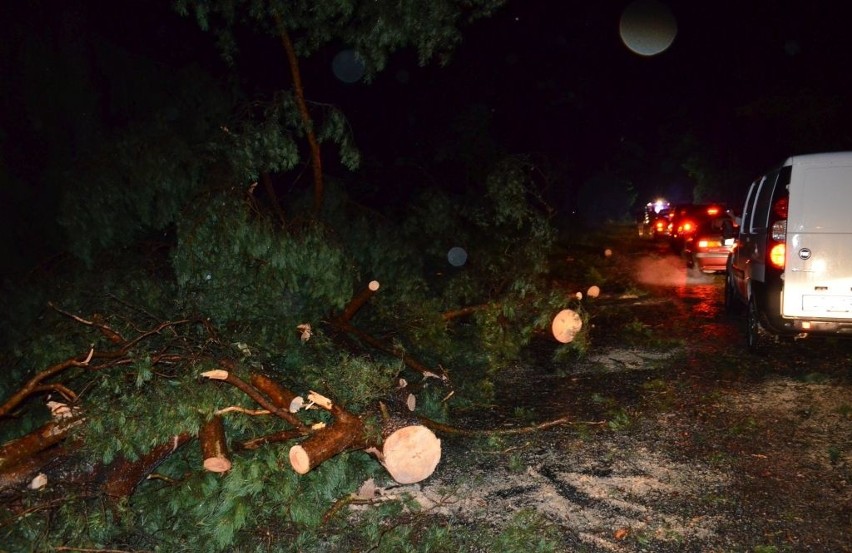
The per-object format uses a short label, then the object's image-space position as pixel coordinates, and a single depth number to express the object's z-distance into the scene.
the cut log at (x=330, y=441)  4.20
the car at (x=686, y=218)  15.75
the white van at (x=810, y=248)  5.80
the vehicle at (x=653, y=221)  22.39
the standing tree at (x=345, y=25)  6.95
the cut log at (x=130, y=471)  3.99
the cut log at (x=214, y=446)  4.12
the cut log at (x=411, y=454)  4.56
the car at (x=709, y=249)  12.16
